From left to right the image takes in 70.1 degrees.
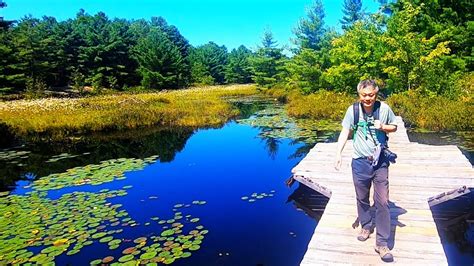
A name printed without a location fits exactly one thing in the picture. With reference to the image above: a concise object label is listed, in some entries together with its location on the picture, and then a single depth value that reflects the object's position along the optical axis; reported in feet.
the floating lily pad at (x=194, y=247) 17.43
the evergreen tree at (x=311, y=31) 101.81
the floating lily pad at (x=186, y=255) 16.69
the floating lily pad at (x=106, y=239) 18.52
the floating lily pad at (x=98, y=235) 19.03
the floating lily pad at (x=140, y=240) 18.37
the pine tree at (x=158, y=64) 150.82
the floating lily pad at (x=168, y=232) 19.17
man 11.95
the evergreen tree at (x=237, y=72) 213.46
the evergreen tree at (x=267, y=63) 137.99
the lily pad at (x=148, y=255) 16.51
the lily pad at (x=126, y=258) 16.33
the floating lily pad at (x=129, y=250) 17.16
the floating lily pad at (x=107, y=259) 16.39
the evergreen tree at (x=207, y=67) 192.13
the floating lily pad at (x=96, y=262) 16.34
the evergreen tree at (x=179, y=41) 194.15
